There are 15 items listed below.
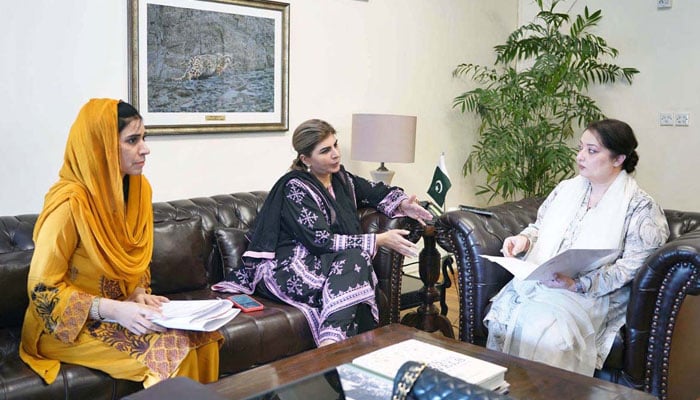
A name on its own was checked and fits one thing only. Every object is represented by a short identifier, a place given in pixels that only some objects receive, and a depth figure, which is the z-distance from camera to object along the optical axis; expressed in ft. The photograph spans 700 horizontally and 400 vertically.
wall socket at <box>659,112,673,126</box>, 16.70
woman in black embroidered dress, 9.42
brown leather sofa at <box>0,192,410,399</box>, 7.16
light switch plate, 16.61
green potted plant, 16.61
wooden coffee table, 6.01
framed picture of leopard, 11.26
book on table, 5.99
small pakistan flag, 12.21
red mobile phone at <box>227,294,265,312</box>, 9.11
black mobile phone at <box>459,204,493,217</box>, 10.28
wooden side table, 11.48
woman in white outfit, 8.55
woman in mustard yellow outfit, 7.18
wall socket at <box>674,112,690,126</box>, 16.46
